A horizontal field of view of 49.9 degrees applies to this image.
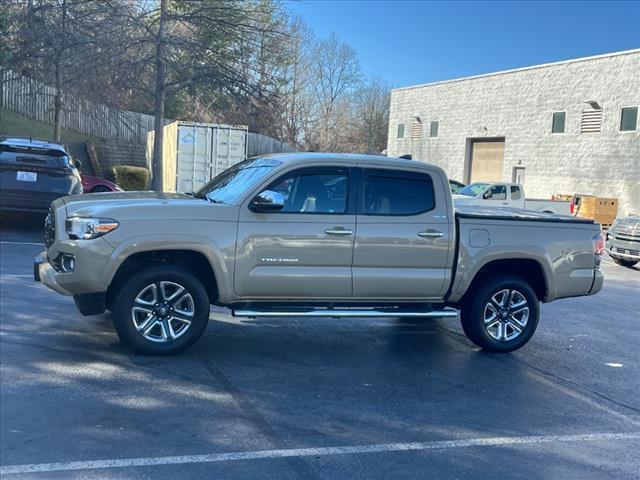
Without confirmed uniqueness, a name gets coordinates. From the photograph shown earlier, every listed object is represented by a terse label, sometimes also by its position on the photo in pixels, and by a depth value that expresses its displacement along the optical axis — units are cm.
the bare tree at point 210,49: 1781
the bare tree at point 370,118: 5772
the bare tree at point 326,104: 5438
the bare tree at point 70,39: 1808
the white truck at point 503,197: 2316
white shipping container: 2019
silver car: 1573
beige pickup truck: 614
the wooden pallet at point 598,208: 2880
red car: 1834
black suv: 1244
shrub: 2497
